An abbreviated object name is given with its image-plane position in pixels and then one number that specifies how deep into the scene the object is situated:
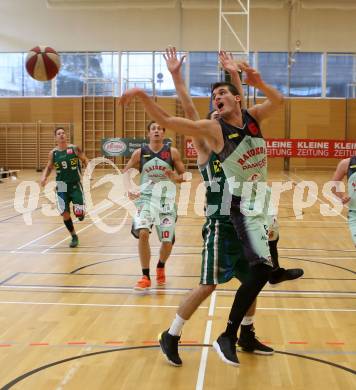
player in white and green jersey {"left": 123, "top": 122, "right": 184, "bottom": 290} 7.11
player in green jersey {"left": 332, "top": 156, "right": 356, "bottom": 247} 6.56
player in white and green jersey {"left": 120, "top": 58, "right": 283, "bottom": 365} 4.16
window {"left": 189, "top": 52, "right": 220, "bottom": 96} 29.73
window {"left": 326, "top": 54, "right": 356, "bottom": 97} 29.45
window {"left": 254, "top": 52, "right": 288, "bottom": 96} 29.59
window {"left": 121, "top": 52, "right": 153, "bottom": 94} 29.89
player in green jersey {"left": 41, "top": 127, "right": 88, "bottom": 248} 10.06
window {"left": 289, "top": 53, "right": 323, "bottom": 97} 29.48
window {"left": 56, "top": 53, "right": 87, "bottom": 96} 30.19
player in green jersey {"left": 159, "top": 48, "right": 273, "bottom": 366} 4.42
